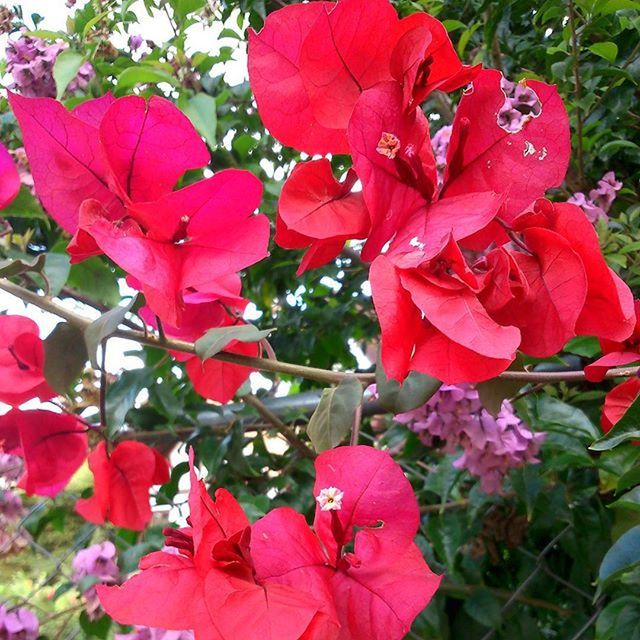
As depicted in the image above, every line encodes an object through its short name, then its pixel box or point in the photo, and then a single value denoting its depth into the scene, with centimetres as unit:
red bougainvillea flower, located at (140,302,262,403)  50
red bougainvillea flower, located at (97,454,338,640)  29
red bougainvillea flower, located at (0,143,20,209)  42
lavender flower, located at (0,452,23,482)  90
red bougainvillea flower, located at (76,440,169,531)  61
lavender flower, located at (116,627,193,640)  54
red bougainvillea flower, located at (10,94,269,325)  35
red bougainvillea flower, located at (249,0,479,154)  32
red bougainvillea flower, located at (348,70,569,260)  31
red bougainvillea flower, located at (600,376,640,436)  42
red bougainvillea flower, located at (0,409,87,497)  54
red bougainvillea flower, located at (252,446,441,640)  33
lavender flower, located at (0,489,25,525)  99
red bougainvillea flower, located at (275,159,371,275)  33
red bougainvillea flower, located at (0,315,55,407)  50
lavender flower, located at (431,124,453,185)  71
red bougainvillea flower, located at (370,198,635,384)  28
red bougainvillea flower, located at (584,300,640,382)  39
